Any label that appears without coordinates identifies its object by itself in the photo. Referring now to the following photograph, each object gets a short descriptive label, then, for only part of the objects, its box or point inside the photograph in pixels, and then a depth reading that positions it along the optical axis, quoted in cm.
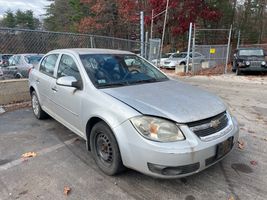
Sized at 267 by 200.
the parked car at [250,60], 1336
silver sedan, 252
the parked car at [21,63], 887
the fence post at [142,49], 1105
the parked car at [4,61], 791
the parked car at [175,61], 1858
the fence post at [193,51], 1418
